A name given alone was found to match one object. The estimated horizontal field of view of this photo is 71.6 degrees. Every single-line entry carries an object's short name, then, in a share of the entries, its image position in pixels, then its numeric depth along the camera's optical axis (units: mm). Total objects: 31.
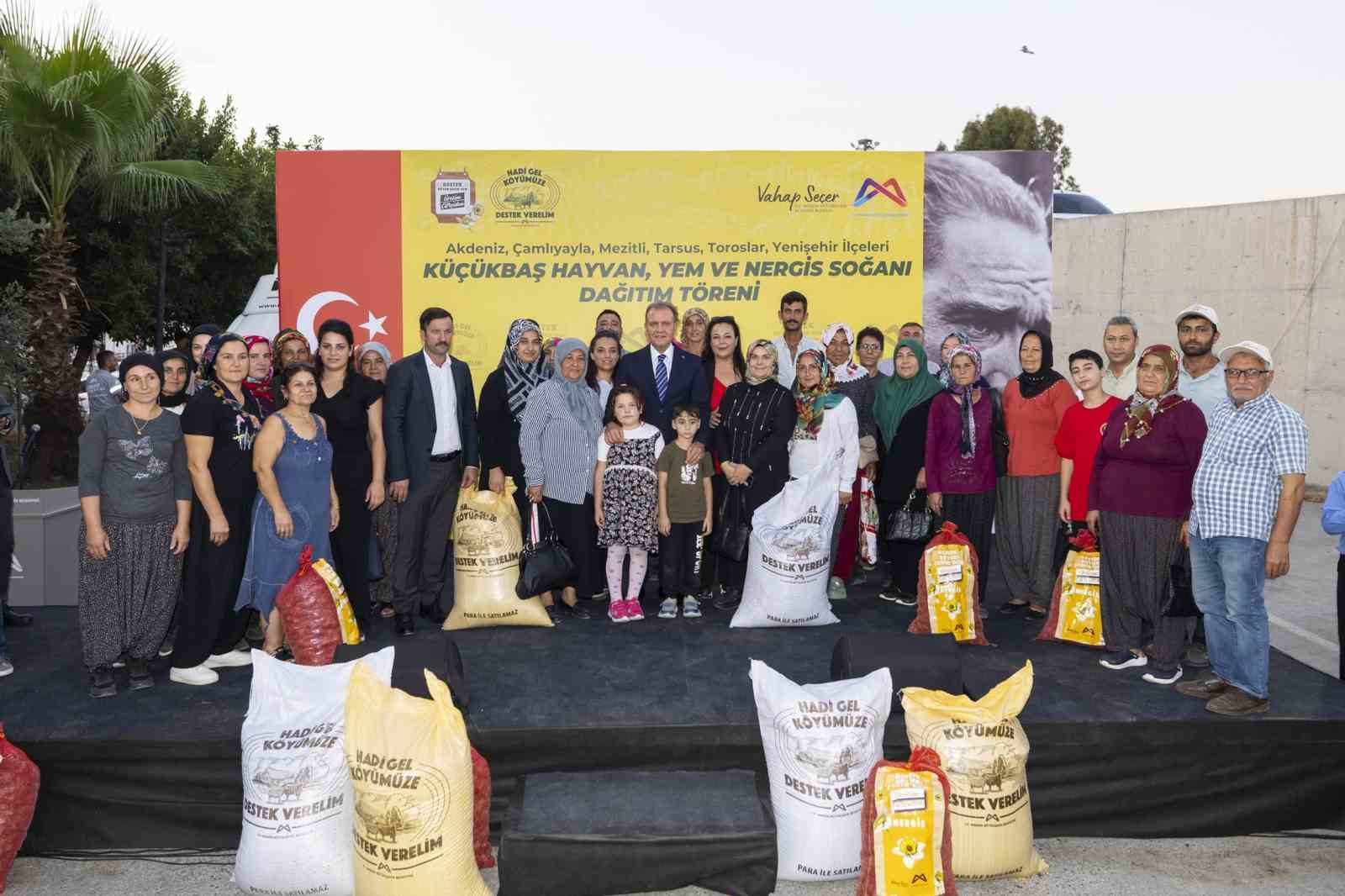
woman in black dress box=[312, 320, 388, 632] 3656
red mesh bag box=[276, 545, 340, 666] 3285
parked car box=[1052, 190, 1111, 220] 13430
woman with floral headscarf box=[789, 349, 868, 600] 4129
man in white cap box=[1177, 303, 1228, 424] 3701
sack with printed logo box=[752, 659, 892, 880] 2643
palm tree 7426
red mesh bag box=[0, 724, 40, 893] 2623
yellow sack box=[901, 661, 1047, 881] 2643
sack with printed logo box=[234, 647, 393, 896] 2568
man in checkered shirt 2959
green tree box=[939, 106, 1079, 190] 25281
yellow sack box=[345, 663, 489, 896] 2465
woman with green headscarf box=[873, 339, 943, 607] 4391
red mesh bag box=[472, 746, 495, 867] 2719
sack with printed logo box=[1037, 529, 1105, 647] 3719
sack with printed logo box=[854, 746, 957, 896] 2406
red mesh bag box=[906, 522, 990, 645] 3777
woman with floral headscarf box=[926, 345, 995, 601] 4078
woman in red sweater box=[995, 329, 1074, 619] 4098
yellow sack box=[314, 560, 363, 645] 3395
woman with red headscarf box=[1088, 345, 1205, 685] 3350
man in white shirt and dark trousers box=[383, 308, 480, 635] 3945
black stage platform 2904
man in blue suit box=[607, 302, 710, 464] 4309
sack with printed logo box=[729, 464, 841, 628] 3875
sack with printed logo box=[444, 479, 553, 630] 3893
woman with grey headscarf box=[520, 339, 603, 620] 4055
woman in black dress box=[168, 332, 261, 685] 3275
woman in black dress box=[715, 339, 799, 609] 4105
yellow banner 5777
